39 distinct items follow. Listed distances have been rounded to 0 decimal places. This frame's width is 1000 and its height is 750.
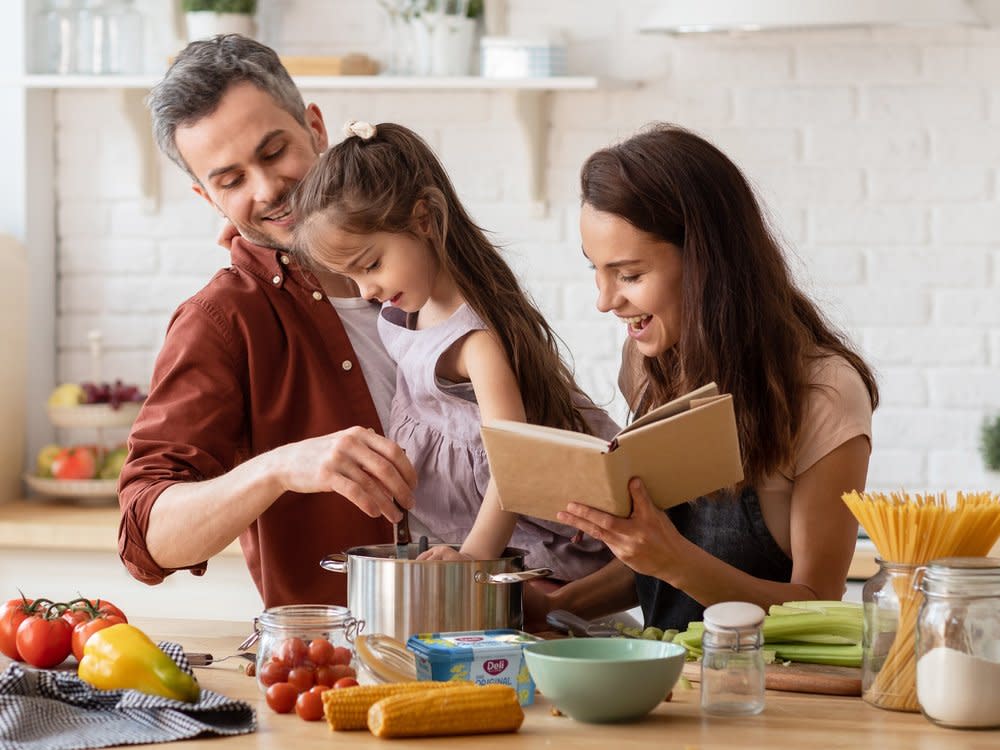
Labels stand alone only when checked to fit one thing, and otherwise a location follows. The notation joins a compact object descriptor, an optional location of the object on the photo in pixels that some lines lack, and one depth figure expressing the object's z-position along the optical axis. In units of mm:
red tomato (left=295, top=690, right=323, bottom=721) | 2506
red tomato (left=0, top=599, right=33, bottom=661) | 2743
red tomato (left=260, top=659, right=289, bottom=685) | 2573
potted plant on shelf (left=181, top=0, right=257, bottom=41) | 4922
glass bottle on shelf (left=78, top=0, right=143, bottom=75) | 4986
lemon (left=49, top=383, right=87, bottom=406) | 4892
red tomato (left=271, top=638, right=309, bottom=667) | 2578
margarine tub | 2530
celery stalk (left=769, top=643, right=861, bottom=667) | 2668
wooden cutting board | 2611
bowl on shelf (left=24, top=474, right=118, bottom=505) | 4756
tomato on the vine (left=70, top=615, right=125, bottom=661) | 2687
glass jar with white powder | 2434
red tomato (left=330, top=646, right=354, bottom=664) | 2584
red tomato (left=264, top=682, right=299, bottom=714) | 2536
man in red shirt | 3078
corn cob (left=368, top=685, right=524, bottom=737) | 2430
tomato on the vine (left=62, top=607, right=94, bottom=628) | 2743
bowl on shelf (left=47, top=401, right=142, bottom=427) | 4823
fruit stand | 4784
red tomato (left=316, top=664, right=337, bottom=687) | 2563
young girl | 3087
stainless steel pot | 2659
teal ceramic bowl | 2452
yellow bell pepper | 2528
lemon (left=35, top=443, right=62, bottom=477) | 4875
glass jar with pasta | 2515
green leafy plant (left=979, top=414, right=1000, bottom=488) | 4522
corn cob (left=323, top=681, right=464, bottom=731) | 2461
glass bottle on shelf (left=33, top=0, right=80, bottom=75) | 4991
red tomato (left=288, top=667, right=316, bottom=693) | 2553
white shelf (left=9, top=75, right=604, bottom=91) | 4620
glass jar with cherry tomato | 2569
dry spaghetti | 2492
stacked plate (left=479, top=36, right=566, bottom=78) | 4680
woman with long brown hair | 2954
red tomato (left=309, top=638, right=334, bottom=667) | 2572
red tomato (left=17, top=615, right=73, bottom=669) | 2708
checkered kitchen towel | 2418
